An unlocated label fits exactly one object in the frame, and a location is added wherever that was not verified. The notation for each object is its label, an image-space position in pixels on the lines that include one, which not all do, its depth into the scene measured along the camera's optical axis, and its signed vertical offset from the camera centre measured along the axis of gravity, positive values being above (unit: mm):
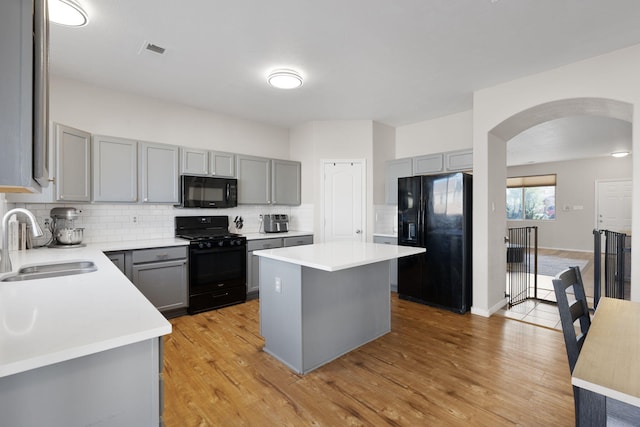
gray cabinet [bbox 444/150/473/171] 3944 +714
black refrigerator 3654 -313
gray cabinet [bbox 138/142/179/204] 3629 +500
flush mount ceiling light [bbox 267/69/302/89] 3137 +1414
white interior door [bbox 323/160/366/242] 4848 +216
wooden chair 1260 -436
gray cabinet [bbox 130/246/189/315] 3276 -703
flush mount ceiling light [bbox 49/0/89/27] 2080 +1433
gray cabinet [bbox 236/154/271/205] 4508 +515
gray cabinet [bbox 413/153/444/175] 4289 +724
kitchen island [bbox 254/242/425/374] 2346 -751
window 9195 +515
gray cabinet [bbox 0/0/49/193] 688 +265
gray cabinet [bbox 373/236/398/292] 4500 -801
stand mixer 3074 -187
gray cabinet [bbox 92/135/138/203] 3328 +496
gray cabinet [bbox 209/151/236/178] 4191 +694
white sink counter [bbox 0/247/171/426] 823 -444
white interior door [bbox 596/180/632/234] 7852 +234
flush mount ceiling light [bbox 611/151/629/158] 7384 +1495
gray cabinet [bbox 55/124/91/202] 2932 +491
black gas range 3650 -643
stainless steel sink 1906 -397
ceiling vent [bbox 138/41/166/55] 2637 +1465
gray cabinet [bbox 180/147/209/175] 3930 +686
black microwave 3898 +286
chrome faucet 1671 -141
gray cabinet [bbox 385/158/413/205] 4719 +630
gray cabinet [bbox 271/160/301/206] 4859 +505
